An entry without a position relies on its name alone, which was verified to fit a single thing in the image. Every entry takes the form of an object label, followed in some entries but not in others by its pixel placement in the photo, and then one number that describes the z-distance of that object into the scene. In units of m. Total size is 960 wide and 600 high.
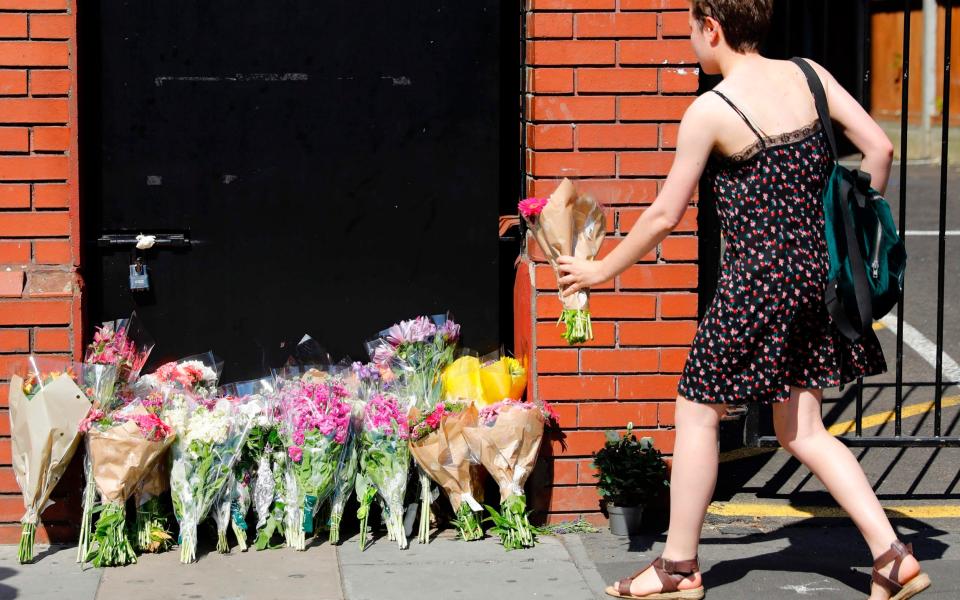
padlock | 9.84
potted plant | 9.64
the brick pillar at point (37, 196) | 9.28
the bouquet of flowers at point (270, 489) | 9.45
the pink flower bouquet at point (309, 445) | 9.26
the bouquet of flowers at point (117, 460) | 8.97
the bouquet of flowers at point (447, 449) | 9.37
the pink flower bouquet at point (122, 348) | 9.46
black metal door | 9.73
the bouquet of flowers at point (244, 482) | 9.39
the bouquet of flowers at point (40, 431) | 9.05
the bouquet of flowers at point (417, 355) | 9.88
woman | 7.95
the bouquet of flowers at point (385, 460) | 9.43
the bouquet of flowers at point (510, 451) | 9.40
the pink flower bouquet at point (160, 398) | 9.34
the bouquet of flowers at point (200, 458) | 9.16
